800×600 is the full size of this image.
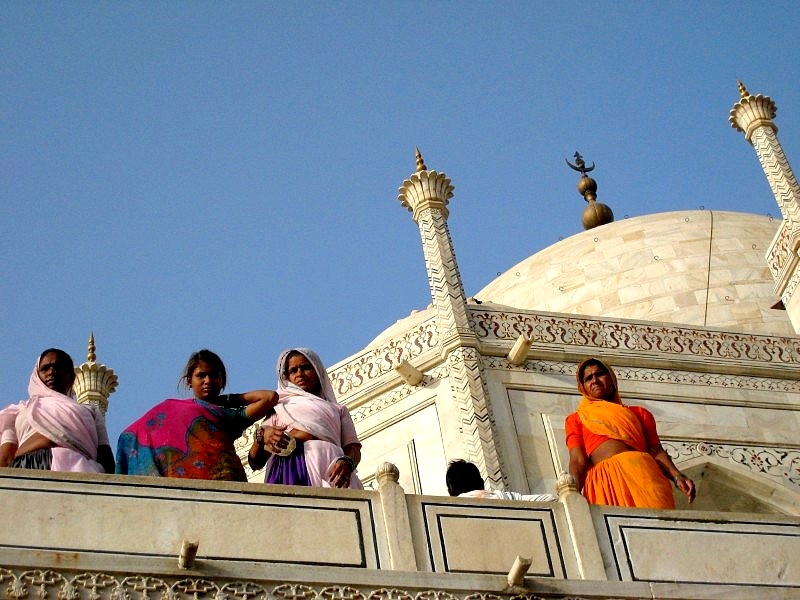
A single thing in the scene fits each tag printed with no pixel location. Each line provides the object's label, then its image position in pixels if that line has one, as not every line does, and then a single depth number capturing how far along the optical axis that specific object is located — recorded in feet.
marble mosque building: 20.79
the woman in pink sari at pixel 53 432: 23.44
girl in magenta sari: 23.52
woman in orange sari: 25.32
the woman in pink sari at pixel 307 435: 24.00
